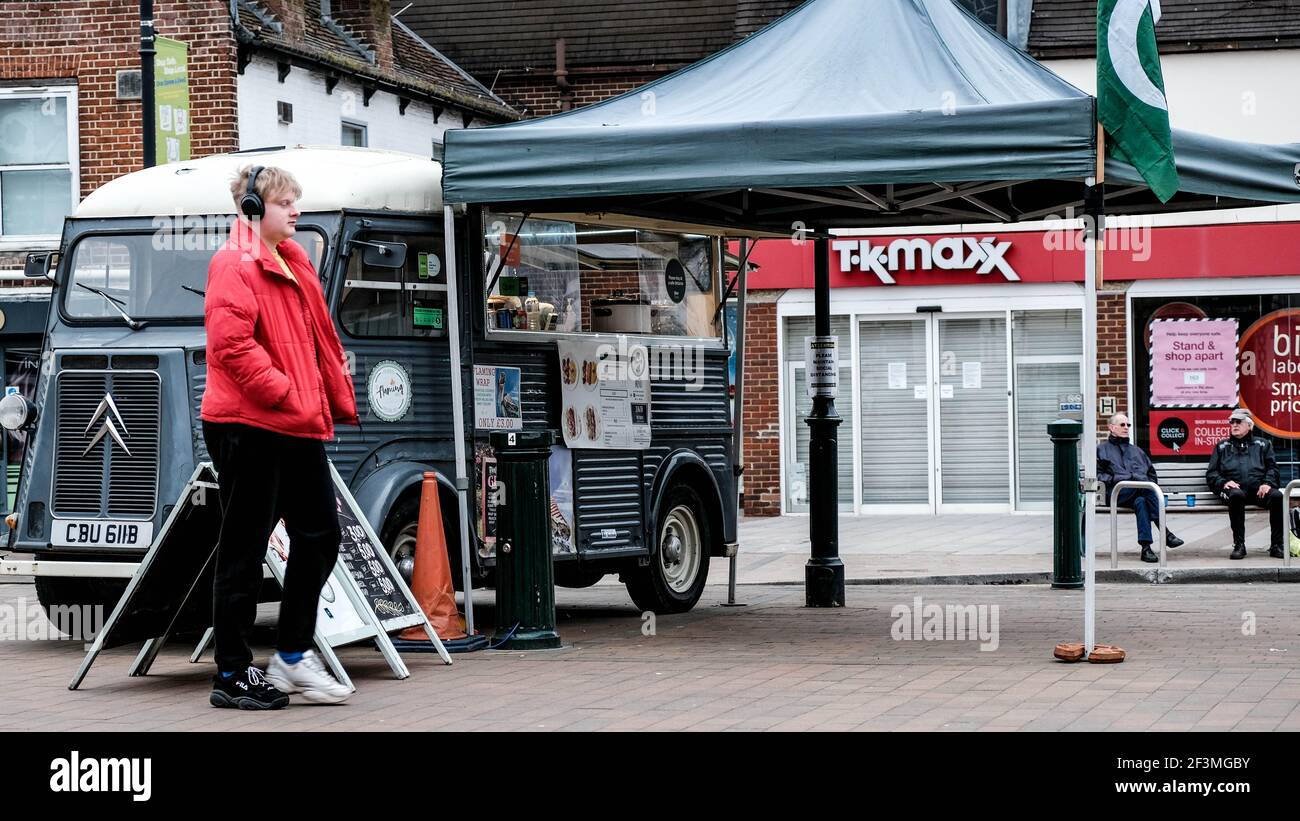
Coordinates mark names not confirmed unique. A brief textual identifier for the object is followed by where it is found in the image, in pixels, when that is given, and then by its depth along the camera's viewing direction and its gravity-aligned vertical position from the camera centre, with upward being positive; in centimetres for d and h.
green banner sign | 1823 +324
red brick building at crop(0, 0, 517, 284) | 1869 +347
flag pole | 837 +18
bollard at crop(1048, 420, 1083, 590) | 1389 -89
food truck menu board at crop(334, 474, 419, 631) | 852 -77
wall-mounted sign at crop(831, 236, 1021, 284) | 2244 +179
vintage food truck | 952 +22
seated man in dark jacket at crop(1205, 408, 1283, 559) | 1597 -77
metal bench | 2216 -118
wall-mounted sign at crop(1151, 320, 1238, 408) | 2208 +37
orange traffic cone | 924 -84
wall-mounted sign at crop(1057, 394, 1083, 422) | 2230 -14
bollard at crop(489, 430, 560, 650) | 930 -71
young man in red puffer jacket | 714 -11
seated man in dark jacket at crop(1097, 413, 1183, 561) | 1619 -67
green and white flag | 831 +137
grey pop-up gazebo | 851 +131
